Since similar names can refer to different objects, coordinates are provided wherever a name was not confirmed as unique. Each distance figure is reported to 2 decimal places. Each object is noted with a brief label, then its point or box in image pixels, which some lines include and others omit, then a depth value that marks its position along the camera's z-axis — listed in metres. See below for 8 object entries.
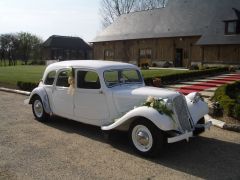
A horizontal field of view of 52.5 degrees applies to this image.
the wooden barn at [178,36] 23.88
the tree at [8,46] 44.51
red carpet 11.25
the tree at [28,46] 46.08
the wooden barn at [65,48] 46.16
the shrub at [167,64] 27.61
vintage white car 4.50
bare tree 44.08
